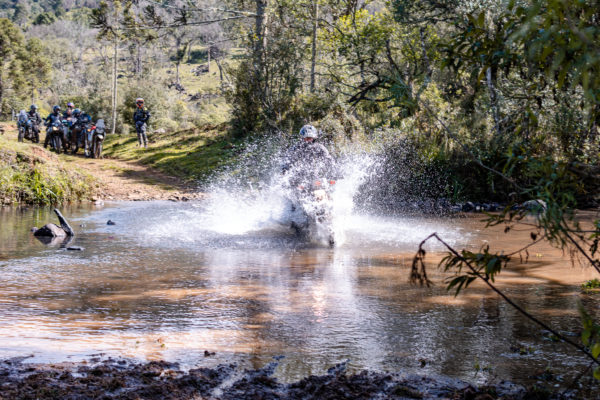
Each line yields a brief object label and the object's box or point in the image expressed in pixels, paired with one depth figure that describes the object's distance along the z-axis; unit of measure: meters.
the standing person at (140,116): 24.99
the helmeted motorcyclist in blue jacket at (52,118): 26.50
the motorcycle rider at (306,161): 10.90
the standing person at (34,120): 28.78
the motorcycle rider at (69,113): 26.84
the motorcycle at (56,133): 26.14
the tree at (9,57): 45.12
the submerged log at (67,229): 10.67
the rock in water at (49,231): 10.42
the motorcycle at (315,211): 10.19
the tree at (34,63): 48.45
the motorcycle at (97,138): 24.72
